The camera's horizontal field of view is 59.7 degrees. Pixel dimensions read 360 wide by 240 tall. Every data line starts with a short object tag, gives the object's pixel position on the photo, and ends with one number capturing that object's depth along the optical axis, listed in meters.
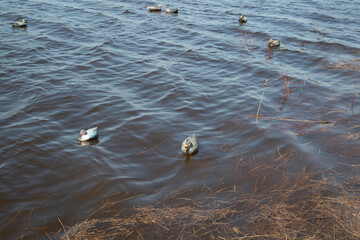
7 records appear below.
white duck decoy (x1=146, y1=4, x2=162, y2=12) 21.07
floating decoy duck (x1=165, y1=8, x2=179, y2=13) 20.51
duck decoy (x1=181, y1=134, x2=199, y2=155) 7.56
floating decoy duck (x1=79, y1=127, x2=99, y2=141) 7.96
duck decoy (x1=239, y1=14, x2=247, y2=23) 18.68
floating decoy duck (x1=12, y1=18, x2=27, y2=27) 16.60
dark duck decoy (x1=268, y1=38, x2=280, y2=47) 15.14
